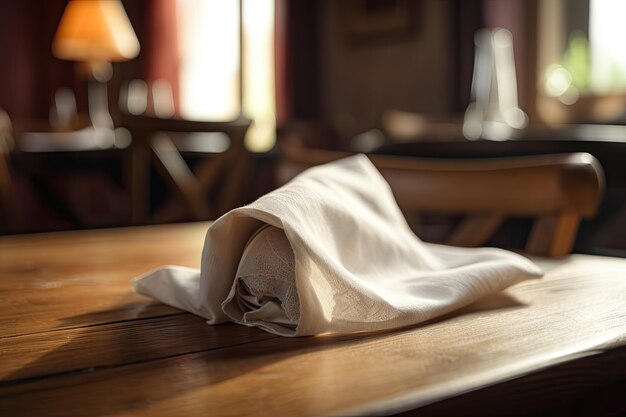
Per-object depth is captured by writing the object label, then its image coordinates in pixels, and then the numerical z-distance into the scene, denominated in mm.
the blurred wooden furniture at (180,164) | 2439
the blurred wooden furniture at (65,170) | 2824
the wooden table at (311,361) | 328
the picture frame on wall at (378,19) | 5465
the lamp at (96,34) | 4289
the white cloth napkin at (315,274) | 465
